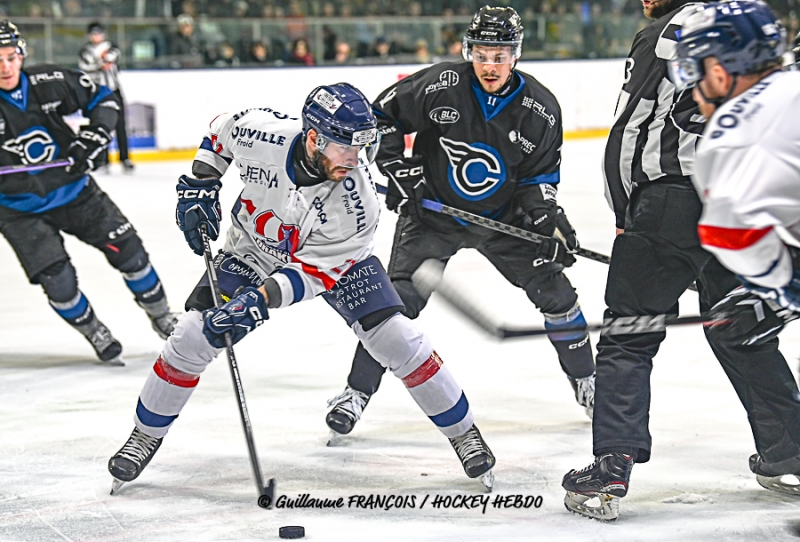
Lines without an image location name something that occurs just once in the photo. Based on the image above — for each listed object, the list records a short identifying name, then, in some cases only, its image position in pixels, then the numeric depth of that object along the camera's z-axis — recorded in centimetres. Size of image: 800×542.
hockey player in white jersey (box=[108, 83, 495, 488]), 519
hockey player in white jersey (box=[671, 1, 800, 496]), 376
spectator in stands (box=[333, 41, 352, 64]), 2117
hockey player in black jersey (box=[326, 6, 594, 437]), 650
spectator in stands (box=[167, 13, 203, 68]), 1998
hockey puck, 486
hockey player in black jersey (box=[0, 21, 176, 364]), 802
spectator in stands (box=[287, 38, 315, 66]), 2070
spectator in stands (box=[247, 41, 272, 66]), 2045
